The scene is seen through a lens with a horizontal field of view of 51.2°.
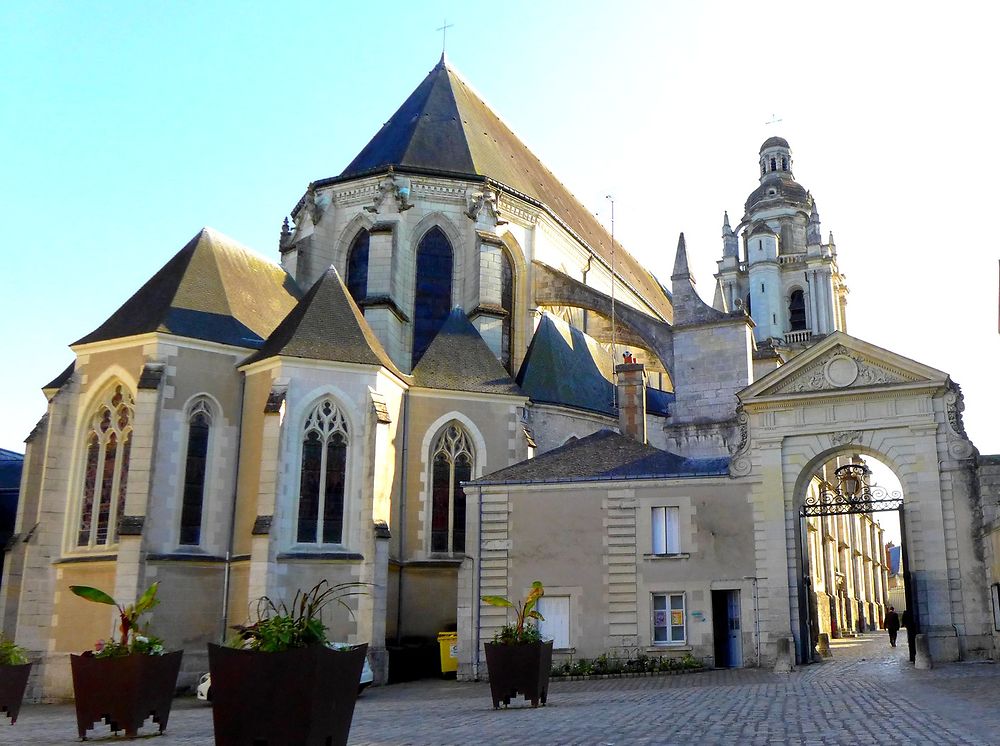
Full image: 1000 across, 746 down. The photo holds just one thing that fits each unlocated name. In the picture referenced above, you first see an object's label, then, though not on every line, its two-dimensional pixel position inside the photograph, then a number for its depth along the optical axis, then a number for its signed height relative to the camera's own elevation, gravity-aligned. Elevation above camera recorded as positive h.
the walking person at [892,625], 24.95 +0.13
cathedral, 19.53 +3.12
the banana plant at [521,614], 12.77 +0.15
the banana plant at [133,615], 10.51 +0.06
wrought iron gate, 19.12 +2.19
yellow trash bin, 21.45 -0.51
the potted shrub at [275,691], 6.39 -0.41
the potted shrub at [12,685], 13.98 -0.85
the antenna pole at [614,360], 28.29 +7.39
